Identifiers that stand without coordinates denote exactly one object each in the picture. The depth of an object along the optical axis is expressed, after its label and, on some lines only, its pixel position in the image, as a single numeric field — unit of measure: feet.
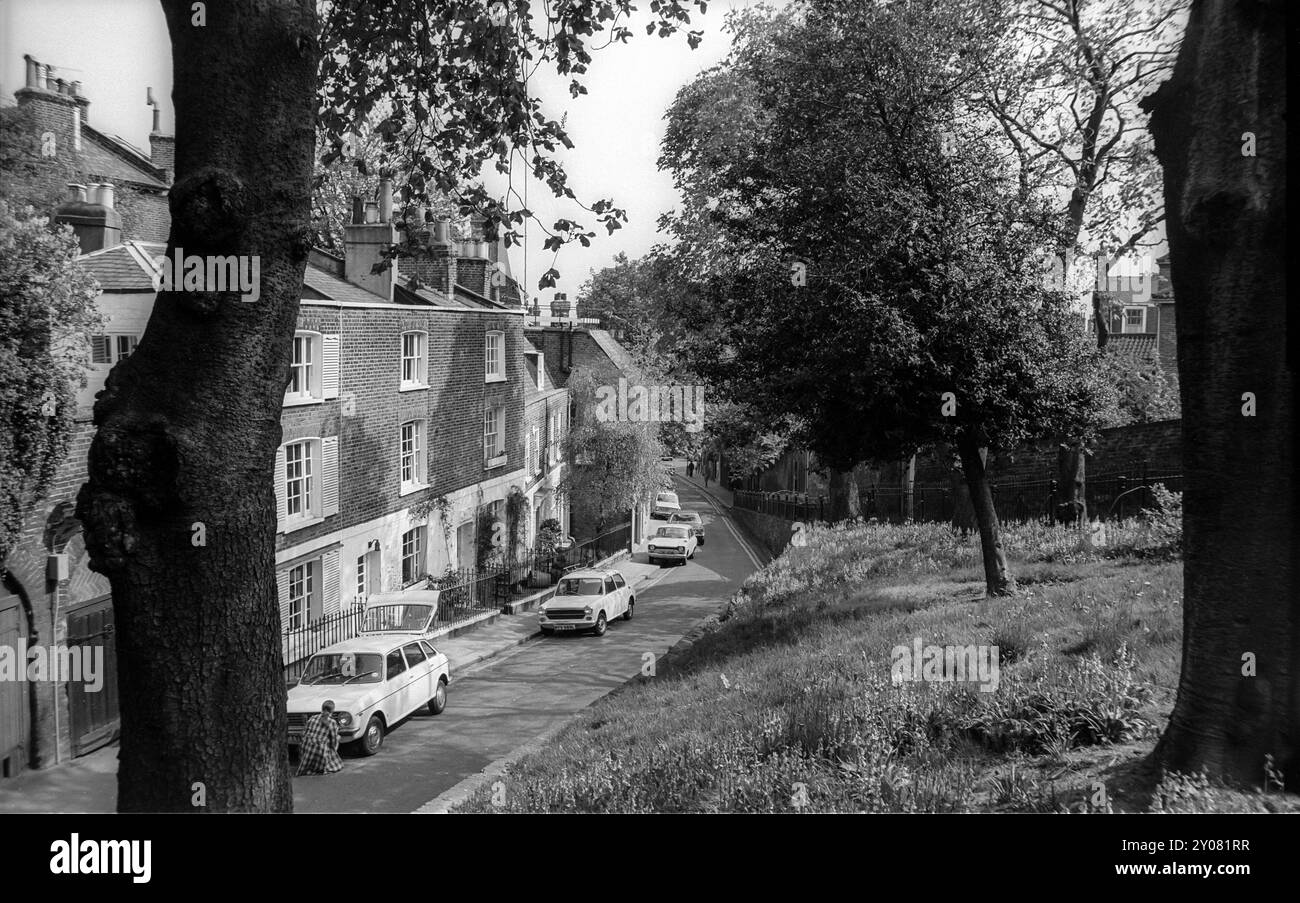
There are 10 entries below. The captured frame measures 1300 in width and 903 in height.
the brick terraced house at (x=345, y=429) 46.37
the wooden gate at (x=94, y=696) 47.88
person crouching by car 45.39
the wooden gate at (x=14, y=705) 43.06
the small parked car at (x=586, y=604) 84.84
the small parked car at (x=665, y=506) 170.34
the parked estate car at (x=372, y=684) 48.21
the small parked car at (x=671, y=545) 134.41
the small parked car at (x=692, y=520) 153.48
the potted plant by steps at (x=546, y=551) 109.60
